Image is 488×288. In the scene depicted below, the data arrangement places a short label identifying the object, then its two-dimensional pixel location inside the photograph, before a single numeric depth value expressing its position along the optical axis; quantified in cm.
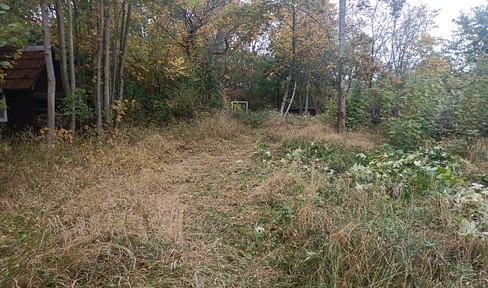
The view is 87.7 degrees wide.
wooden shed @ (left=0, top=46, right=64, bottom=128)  694
